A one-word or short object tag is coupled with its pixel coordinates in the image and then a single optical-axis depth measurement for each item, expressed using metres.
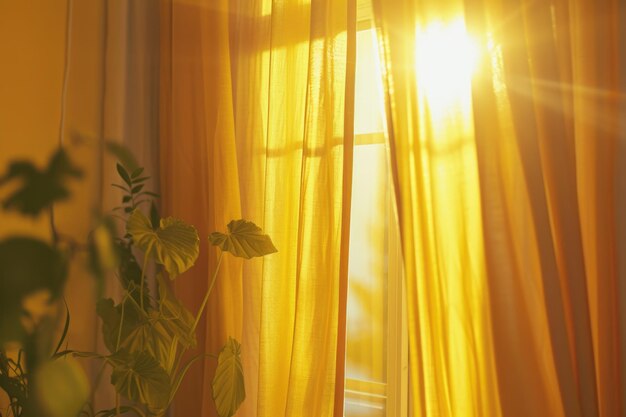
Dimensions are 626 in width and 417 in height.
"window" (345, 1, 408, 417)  2.07
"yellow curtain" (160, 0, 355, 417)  1.88
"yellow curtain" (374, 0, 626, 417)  1.50
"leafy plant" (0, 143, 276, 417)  1.70
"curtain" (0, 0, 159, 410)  2.28
